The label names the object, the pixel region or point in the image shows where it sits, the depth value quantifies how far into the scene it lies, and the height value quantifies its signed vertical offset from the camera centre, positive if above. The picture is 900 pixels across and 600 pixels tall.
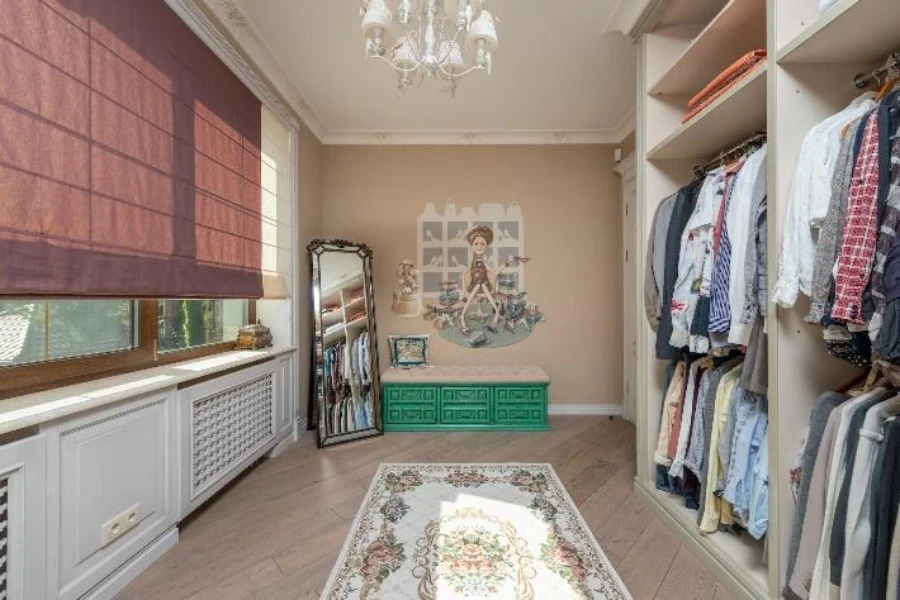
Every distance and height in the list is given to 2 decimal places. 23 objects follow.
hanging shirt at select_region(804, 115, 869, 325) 1.10 +0.19
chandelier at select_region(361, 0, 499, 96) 1.42 +0.97
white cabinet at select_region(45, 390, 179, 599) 1.29 -0.70
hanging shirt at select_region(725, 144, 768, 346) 1.44 +0.28
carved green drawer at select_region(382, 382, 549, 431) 3.30 -0.86
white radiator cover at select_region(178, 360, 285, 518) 1.88 -0.68
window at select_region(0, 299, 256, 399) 1.40 -0.16
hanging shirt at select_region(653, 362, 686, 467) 1.98 -0.54
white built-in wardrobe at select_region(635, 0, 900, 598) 1.22 +0.70
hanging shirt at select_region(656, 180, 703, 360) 1.88 +0.25
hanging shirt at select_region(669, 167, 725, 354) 1.67 +0.15
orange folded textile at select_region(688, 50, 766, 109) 1.50 +0.89
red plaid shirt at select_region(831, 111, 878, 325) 1.00 +0.16
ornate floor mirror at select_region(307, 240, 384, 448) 3.09 -0.36
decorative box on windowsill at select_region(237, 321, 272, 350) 2.70 -0.25
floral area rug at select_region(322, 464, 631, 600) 1.53 -1.07
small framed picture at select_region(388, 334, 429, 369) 3.67 -0.46
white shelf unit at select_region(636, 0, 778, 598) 1.53 +0.76
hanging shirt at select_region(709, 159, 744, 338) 1.53 +0.10
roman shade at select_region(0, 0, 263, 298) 1.17 +0.53
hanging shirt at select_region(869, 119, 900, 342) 0.97 +0.15
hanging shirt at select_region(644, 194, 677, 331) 2.00 +0.19
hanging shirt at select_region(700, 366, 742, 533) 1.64 -0.68
